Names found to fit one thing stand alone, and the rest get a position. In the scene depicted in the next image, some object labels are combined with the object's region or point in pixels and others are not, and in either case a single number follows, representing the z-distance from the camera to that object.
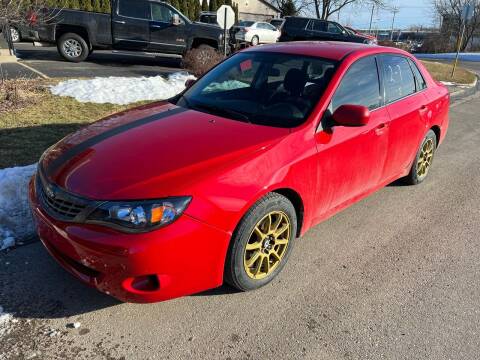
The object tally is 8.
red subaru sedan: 2.49
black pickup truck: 12.36
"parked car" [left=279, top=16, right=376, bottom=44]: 20.67
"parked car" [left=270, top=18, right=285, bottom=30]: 30.43
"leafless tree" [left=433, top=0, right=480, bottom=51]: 52.00
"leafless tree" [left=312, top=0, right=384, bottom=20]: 41.47
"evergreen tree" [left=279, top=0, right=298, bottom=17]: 46.25
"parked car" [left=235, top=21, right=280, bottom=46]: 22.92
